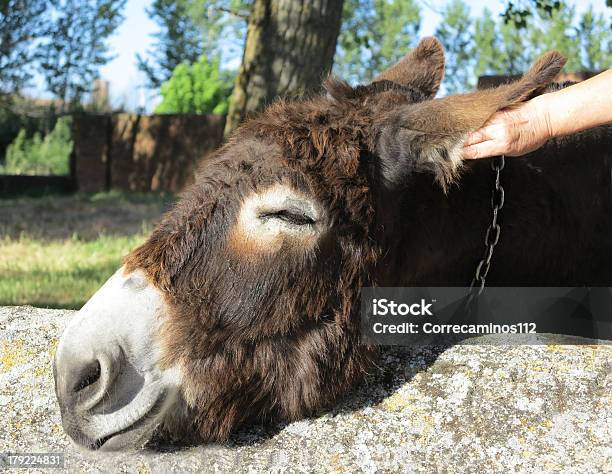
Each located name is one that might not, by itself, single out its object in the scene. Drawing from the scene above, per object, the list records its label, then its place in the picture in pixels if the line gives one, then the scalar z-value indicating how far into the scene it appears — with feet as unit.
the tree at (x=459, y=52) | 118.62
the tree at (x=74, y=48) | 67.26
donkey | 7.25
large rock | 6.91
